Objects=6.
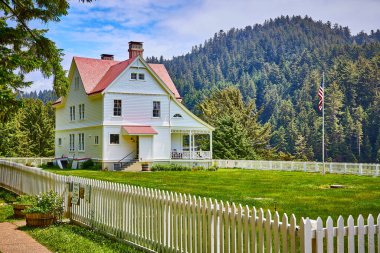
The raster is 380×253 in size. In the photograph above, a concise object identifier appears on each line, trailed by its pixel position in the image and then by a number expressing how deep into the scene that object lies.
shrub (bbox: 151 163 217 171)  39.66
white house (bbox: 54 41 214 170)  40.66
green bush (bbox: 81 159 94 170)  41.76
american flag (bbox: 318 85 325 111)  34.75
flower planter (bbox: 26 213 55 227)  12.01
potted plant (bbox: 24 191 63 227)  12.03
